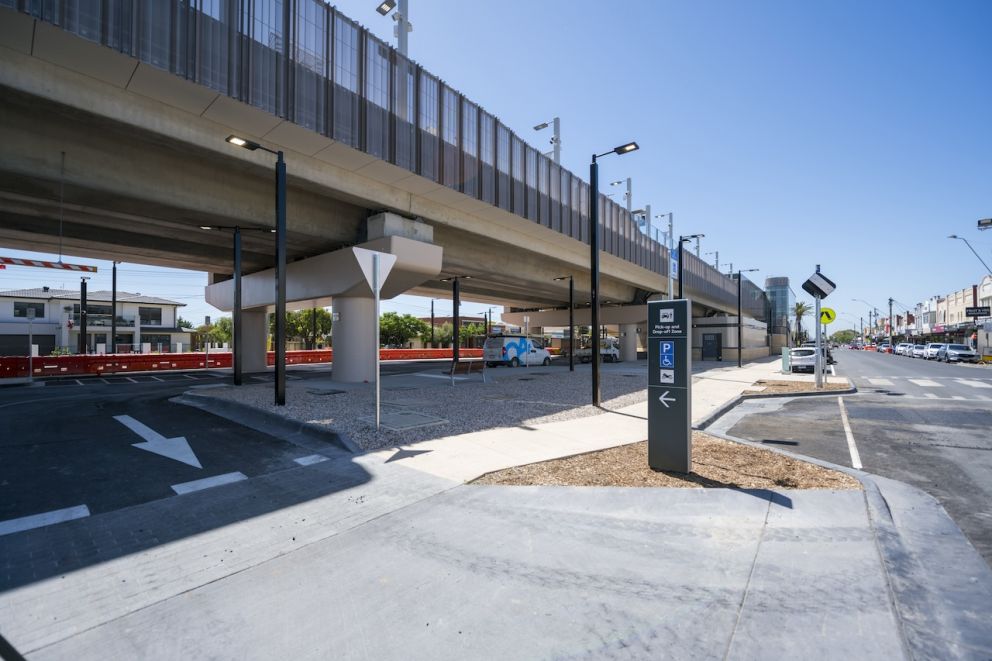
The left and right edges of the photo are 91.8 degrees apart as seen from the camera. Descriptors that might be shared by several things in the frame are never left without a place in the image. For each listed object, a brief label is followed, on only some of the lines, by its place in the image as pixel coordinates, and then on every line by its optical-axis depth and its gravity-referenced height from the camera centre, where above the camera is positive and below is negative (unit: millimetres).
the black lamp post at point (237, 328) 15609 +224
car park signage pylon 5922 -648
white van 30375 -1044
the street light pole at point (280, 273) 10992 +1442
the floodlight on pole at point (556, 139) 22352 +9110
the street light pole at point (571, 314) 25288 +1102
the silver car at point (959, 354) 39375 -1585
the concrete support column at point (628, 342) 41000 -639
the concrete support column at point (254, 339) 23500 -230
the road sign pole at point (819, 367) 17100 -1187
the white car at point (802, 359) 26594 -1354
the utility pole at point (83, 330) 28891 +270
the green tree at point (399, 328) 68512 +941
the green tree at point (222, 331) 75812 +579
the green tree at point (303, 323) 64000 +1533
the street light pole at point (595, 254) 11870 +2052
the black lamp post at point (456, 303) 24852 +1675
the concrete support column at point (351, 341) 17562 -241
